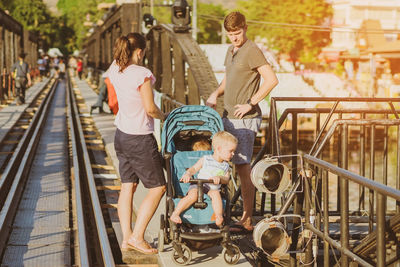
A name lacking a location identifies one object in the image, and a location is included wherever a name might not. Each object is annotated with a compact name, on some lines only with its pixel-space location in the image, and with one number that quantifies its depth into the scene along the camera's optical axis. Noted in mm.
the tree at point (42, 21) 140000
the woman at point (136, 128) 6199
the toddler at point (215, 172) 6086
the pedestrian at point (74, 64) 74112
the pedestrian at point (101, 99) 22983
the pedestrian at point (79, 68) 61188
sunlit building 111500
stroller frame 6008
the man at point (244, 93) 6539
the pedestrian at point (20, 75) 26188
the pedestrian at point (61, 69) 64919
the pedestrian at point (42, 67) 64300
